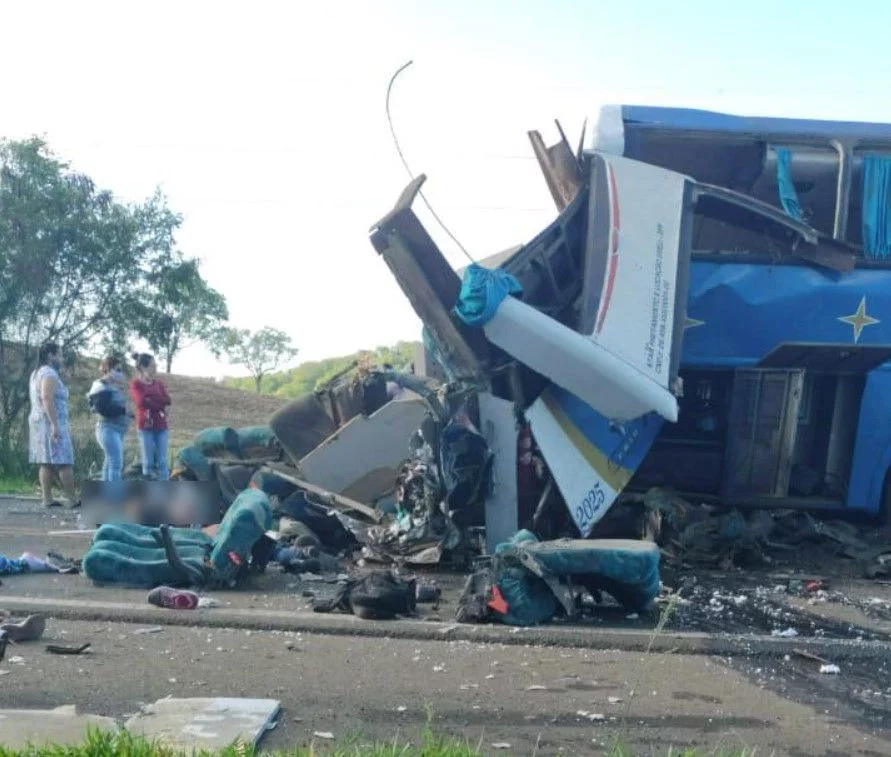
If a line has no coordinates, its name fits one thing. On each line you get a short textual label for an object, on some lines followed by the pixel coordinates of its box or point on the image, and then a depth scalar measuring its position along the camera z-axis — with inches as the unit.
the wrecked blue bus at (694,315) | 302.5
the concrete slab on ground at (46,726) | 155.0
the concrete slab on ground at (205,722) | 159.9
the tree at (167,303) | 714.2
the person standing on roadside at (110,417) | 431.5
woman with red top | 443.2
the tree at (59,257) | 664.4
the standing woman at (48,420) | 433.7
